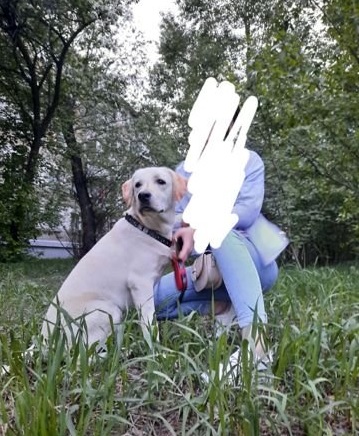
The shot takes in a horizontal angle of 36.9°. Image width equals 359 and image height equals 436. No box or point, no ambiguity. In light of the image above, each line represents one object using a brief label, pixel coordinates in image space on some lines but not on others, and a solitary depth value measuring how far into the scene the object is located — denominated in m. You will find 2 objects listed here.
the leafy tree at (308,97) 5.19
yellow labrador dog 2.15
